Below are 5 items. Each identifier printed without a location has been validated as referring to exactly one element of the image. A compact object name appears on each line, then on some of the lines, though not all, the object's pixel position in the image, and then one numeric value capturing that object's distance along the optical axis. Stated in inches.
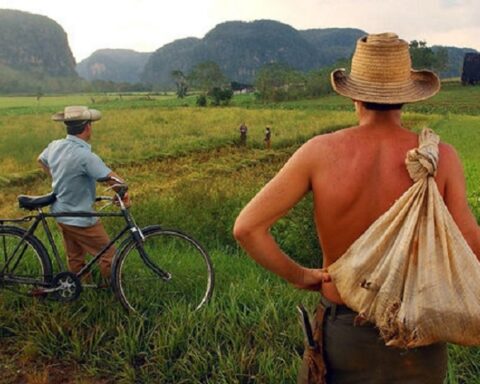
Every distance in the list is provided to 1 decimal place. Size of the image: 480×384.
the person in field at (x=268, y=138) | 810.8
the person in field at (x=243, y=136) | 832.0
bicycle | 171.2
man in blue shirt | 175.5
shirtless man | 72.9
